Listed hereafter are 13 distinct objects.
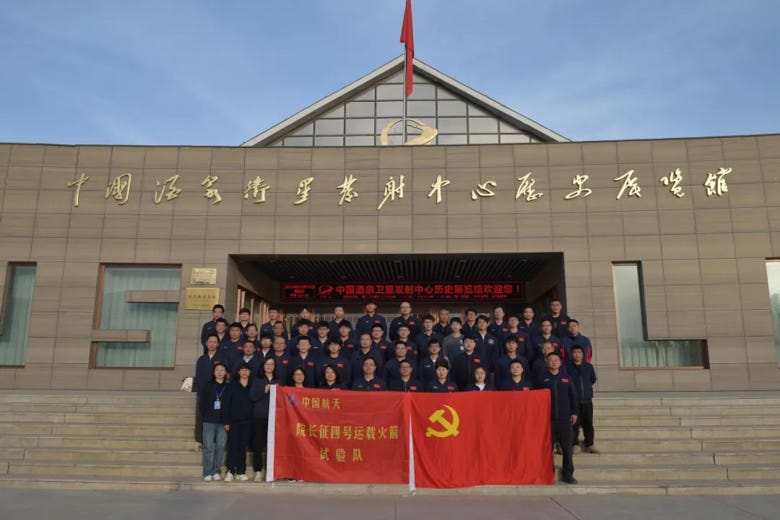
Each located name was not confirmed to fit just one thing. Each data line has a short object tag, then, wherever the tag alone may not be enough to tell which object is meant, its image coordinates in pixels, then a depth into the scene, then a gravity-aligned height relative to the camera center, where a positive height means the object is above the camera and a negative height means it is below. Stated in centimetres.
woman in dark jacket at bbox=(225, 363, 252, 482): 649 -86
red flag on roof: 1647 +993
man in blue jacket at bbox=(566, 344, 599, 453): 704 -40
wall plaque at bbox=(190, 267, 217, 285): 1227 +184
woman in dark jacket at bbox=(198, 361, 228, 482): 652 -84
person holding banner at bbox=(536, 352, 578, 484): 629 -57
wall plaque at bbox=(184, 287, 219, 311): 1211 +132
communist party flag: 614 -93
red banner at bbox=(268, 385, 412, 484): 623 -93
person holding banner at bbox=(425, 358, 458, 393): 675 -29
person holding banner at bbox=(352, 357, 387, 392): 697 -31
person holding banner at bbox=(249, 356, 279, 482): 657 -74
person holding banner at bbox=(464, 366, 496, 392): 670 -30
